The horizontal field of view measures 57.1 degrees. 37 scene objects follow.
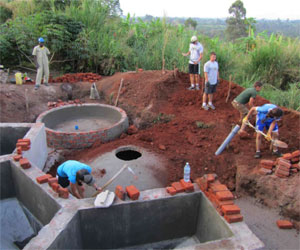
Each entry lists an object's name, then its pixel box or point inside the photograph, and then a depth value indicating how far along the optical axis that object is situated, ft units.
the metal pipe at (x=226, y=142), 16.18
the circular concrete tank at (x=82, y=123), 20.33
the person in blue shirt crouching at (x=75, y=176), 12.26
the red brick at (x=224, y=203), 10.34
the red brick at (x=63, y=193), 10.56
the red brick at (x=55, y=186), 10.94
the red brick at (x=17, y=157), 13.12
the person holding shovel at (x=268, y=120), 14.96
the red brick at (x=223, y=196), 10.48
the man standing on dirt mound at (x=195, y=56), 25.20
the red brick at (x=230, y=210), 9.90
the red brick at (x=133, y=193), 10.62
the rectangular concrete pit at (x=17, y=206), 12.34
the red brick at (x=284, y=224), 12.88
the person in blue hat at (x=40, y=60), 26.25
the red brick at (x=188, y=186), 11.17
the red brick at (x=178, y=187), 11.15
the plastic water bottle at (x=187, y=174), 11.29
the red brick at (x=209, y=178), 11.29
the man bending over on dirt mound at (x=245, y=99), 18.40
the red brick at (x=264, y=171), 14.79
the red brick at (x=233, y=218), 9.77
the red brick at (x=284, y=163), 14.36
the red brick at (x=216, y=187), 10.92
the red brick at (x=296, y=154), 15.12
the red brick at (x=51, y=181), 11.40
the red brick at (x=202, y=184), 11.34
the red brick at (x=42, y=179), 11.55
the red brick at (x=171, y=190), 11.03
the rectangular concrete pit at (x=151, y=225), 10.47
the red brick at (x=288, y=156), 15.03
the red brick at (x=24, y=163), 12.55
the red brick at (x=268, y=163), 14.98
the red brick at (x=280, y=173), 14.29
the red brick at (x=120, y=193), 10.61
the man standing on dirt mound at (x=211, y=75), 21.53
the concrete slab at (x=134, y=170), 15.70
